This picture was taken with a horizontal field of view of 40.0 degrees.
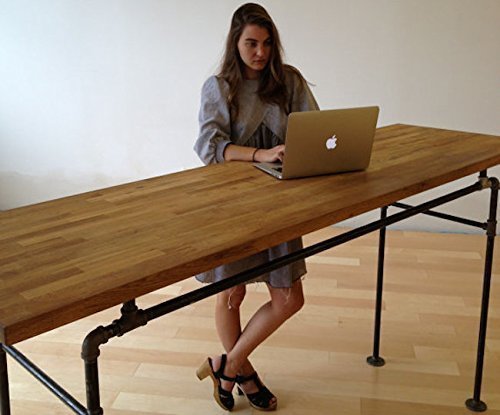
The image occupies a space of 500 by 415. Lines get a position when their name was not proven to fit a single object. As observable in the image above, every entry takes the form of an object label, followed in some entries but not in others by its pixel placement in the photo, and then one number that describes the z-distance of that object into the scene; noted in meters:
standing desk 1.19
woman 2.12
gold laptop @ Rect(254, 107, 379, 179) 1.80
